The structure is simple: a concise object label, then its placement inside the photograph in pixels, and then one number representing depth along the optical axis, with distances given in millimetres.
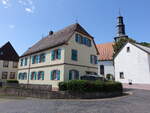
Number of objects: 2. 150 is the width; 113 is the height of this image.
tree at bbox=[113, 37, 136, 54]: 36688
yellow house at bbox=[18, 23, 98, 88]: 19203
